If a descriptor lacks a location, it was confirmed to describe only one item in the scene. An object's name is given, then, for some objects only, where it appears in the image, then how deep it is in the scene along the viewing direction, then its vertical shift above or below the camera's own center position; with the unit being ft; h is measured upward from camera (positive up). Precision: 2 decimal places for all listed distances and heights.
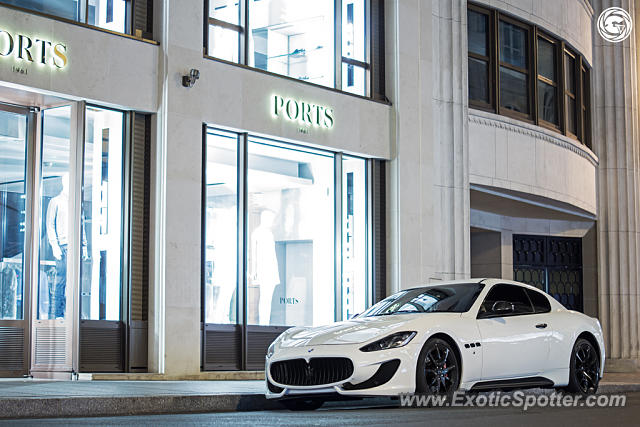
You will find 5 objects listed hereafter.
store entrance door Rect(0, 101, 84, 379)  45.91 +1.74
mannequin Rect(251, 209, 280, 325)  54.70 +0.66
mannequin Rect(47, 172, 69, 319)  46.78 +1.91
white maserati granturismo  31.45 -2.51
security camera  50.06 +10.01
